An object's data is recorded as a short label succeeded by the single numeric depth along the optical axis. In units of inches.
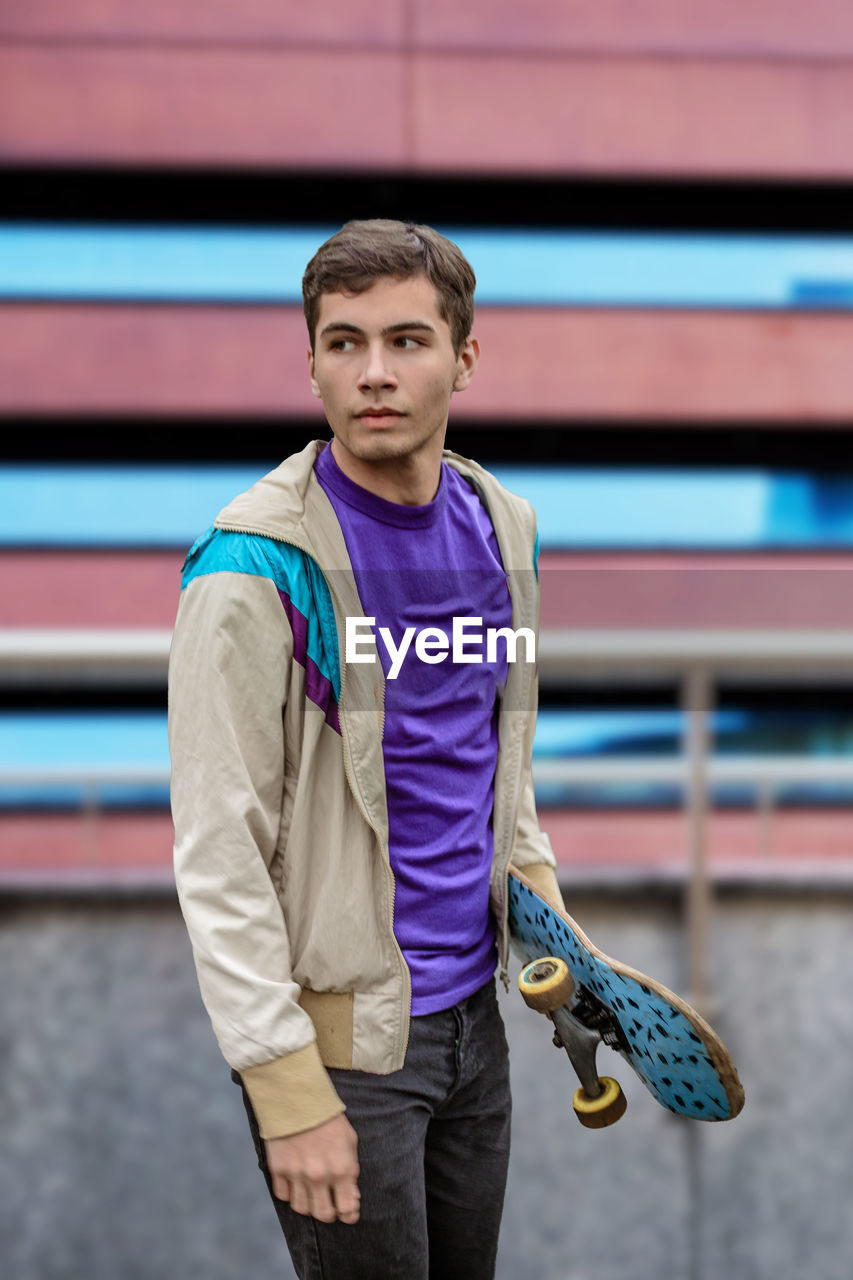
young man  117.5
